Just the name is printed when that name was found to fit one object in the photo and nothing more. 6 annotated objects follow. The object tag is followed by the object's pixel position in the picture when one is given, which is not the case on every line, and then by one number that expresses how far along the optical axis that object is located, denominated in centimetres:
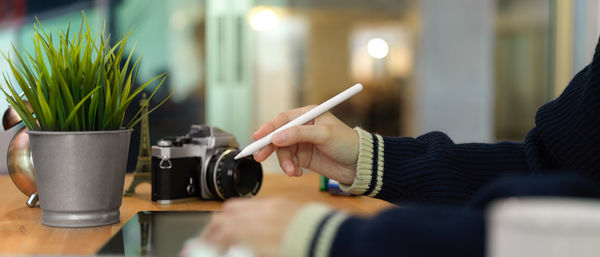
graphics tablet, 63
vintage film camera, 96
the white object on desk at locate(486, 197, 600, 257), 37
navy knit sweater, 48
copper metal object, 93
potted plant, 74
